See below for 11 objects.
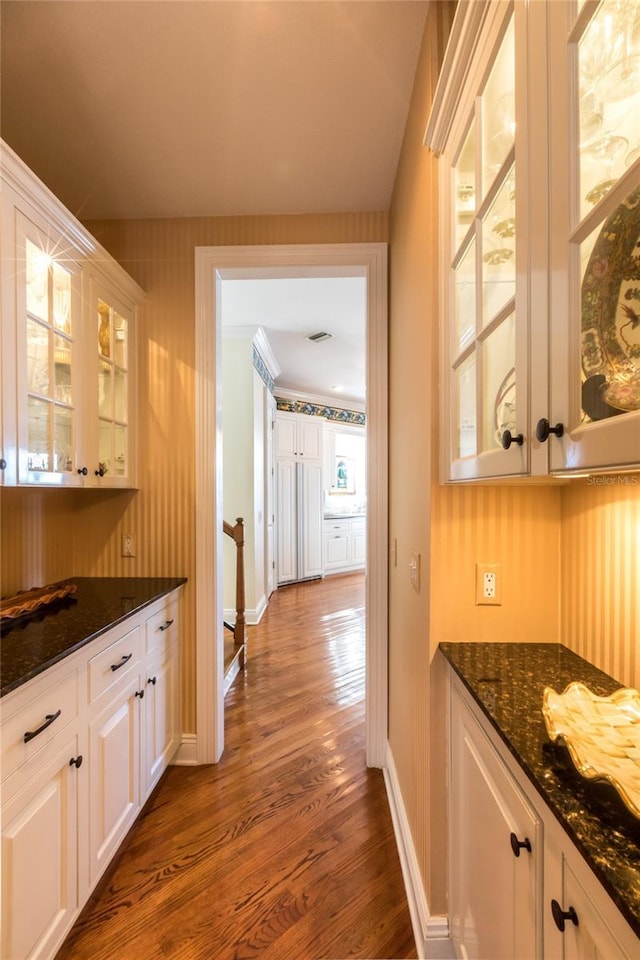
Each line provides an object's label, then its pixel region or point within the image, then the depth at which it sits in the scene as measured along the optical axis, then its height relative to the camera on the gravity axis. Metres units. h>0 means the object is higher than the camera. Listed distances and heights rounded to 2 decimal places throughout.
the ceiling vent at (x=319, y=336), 4.09 +1.48
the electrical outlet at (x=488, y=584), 1.19 -0.28
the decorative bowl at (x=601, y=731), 0.62 -0.42
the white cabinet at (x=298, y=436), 5.91 +0.76
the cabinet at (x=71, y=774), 1.00 -0.85
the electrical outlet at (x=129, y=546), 2.13 -0.29
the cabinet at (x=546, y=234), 0.54 +0.41
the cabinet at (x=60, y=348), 1.28 +0.53
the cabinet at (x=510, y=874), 0.56 -0.66
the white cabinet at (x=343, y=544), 6.73 -0.95
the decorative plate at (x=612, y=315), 0.52 +0.23
